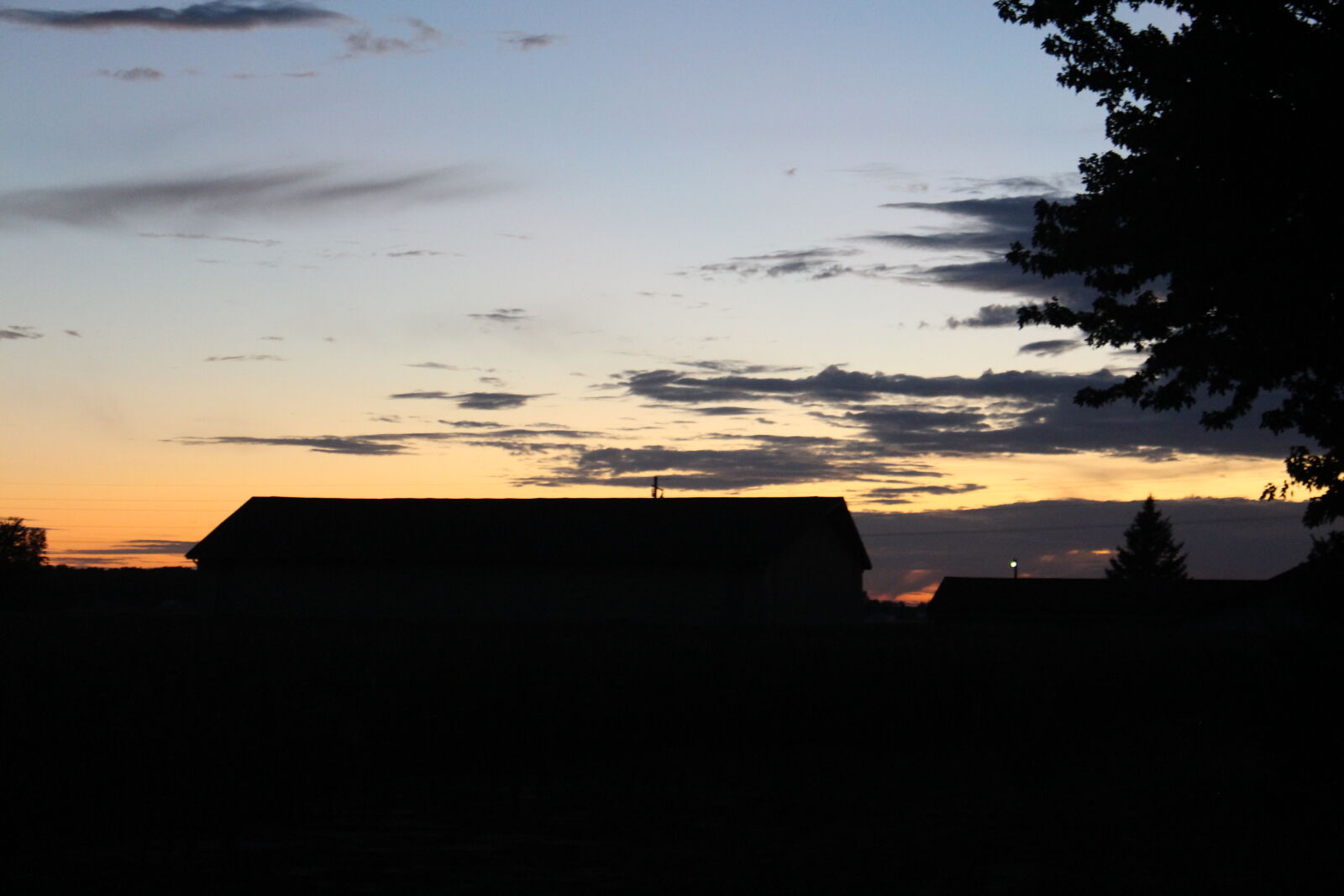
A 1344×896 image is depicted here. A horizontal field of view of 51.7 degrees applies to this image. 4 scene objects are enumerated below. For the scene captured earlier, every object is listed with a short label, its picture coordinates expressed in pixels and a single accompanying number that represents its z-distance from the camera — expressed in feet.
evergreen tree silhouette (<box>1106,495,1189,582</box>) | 369.91
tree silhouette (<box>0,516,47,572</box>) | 211.41
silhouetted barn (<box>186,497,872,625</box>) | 142.92
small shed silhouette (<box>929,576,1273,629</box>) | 233.76
